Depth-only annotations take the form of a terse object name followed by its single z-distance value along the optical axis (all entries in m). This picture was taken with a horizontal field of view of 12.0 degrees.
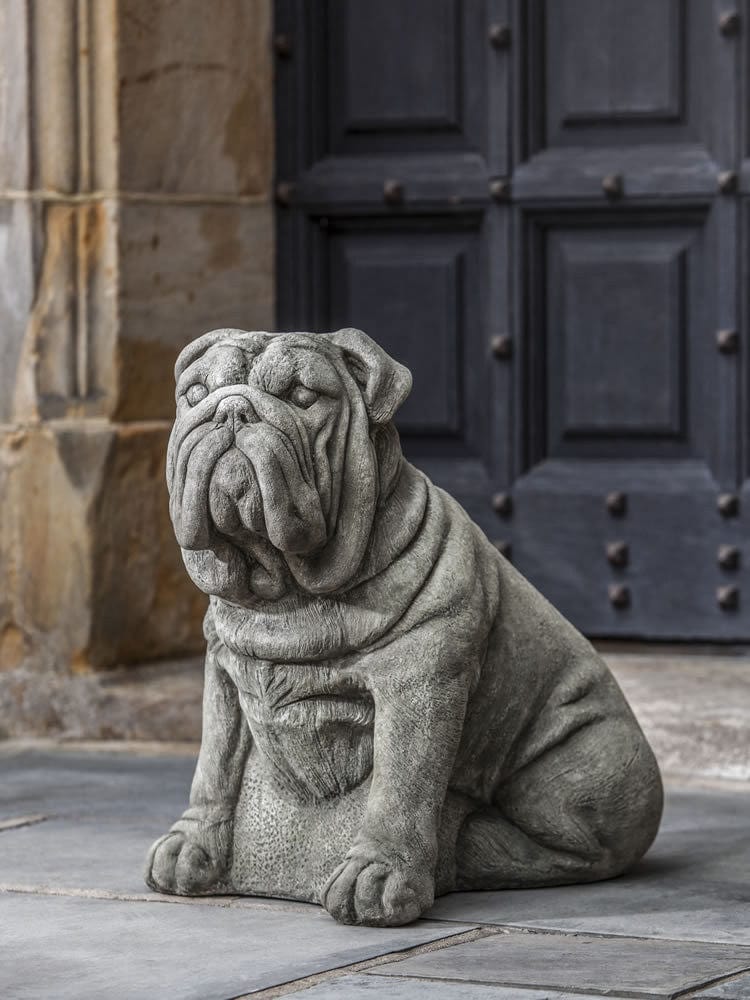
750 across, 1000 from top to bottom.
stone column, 9.46
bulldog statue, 6.17
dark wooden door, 9.42
